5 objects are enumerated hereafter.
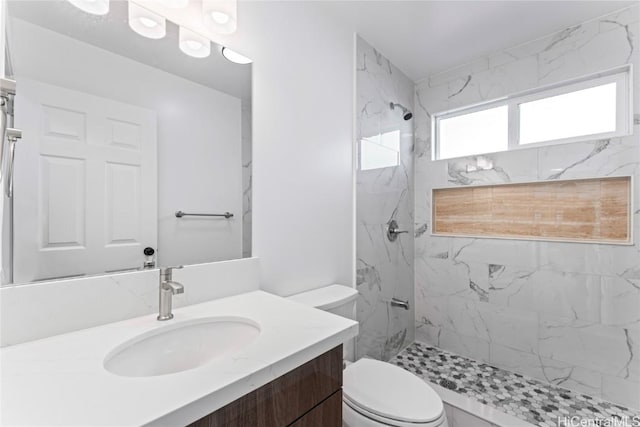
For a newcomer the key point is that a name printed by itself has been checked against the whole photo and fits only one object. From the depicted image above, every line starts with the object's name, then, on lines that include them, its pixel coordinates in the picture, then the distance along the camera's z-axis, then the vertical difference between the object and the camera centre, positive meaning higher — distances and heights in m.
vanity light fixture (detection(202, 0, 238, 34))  1.05 +0.77
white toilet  1.04 -0.76
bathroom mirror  0.75 +0.22
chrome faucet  0.83 -0.25
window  1.72 +0.68
